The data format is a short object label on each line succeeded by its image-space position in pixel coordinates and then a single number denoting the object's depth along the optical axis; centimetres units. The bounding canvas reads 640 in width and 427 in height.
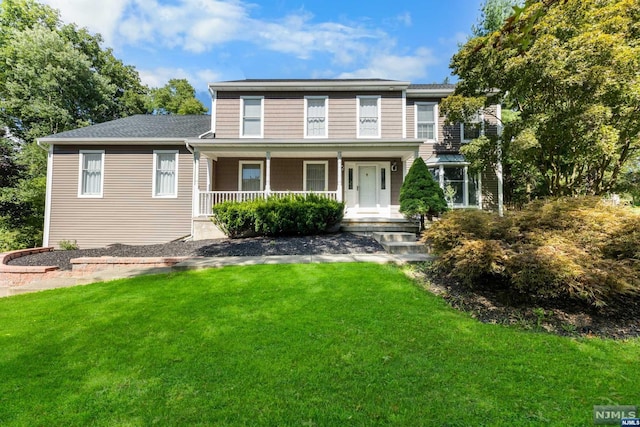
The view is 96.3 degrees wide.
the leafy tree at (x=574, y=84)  793
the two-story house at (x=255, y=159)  1120
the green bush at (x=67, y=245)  1056
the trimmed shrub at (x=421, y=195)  913
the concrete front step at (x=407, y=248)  708
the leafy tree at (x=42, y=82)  1838
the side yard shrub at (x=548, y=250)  351
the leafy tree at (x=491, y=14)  1698
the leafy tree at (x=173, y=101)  2618
